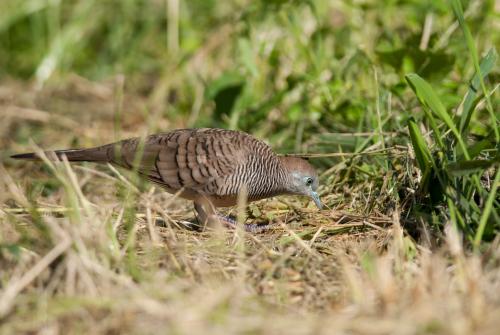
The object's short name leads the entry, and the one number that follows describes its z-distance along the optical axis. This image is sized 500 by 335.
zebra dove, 9.05
